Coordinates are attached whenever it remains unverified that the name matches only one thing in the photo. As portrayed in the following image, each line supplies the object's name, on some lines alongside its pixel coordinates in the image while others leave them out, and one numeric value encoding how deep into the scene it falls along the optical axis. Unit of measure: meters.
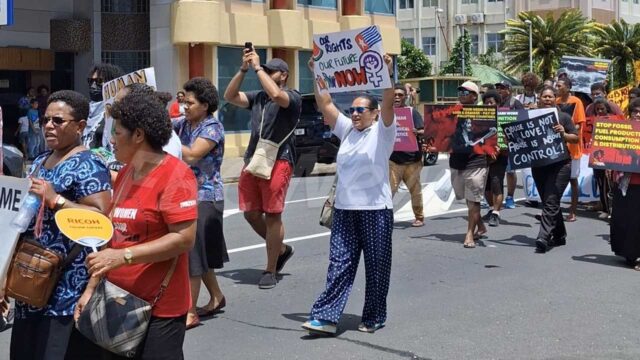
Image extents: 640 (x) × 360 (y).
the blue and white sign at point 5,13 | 7.52
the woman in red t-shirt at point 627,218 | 8.36
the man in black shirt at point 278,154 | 7.27
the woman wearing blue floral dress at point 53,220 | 3.80
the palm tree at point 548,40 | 53.00
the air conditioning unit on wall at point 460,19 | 63.97
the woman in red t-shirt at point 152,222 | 3.59
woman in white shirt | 5.99
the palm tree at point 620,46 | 52.81
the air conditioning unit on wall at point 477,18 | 63.19
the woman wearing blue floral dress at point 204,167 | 6.19
